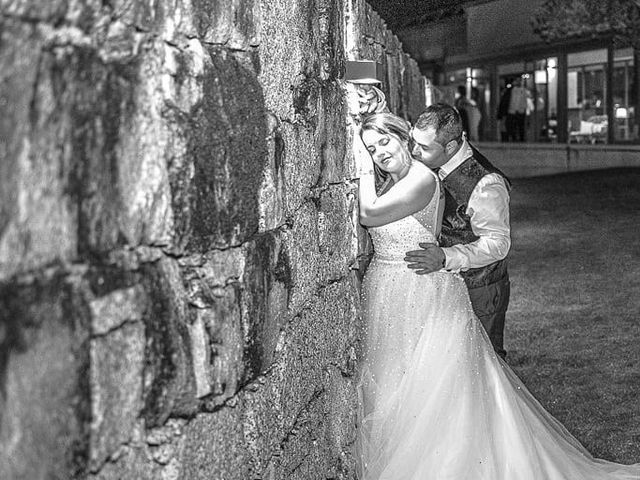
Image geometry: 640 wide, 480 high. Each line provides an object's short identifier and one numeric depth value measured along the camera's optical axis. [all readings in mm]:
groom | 4484
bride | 4062
